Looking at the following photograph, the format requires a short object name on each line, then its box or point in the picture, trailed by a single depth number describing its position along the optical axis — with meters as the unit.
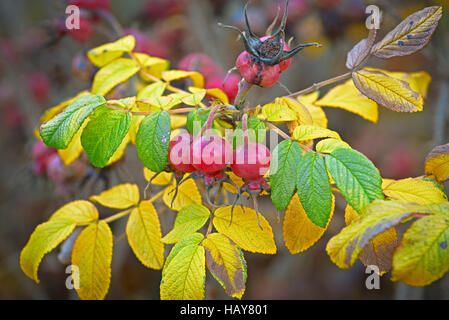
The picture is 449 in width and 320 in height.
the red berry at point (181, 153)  0.58
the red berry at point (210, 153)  0.57
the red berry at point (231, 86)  0.70
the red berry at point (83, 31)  0.82
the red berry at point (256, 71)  0.59
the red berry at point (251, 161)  0.57
